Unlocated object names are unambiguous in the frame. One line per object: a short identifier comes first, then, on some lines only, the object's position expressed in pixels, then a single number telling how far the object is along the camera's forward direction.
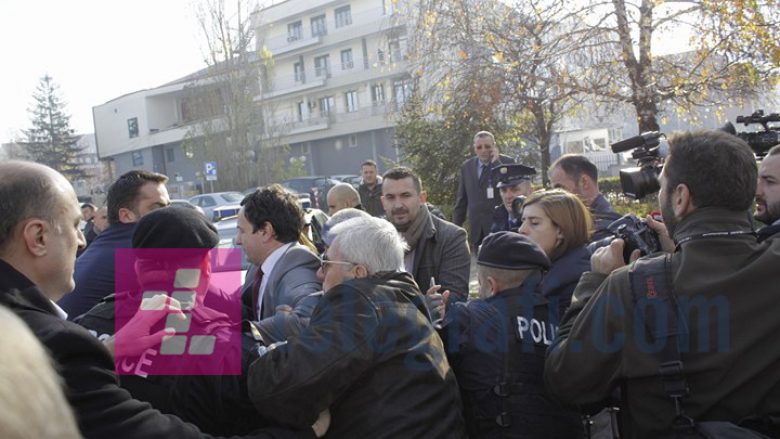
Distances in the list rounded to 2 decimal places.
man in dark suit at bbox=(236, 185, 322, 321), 4.02
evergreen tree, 68.38
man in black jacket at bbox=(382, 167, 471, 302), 5.09
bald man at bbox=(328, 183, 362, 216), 7.39
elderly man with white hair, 2.43
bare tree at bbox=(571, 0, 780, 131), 11.38
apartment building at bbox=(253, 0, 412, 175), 49.16
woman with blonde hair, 3.79
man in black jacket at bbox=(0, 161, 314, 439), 1.90
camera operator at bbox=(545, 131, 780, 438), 2.53
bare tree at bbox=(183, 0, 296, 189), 39.69
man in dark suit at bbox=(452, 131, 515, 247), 8.22
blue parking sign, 28.95
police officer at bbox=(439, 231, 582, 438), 3.00
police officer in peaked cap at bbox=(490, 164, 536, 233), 6.40
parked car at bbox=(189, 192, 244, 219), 30.98
